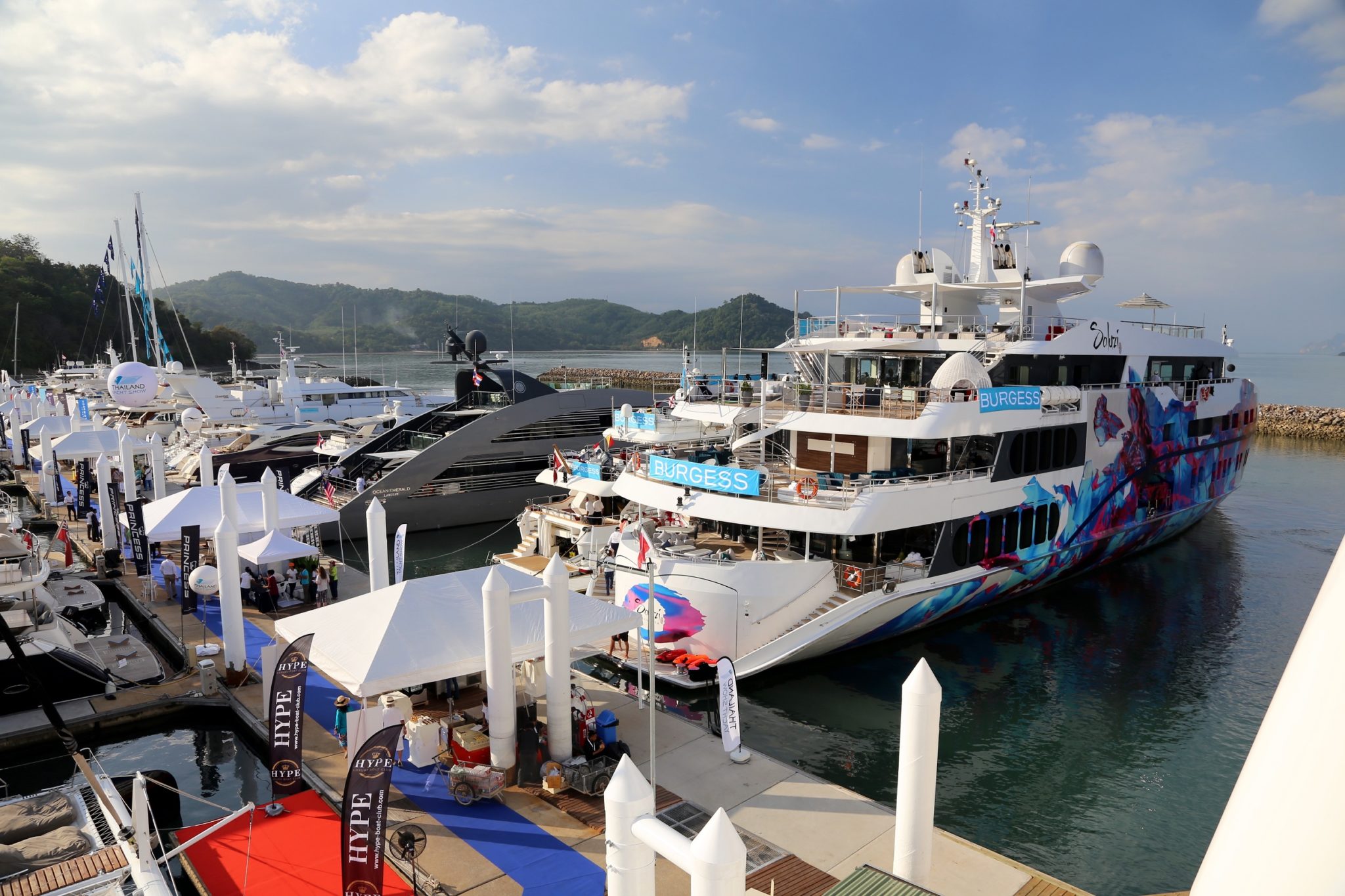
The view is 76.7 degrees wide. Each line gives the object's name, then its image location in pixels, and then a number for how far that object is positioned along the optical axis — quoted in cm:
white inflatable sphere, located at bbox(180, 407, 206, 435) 4378
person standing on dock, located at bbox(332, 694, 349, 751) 1377
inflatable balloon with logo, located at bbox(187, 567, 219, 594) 1944
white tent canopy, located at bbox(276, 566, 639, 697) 1234
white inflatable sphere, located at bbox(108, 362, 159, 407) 4631
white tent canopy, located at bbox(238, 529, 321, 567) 2030
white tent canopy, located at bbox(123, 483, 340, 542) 2186
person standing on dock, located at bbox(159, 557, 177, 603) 2248
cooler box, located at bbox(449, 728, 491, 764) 1280
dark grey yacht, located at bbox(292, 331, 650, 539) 3194
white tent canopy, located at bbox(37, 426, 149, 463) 3444
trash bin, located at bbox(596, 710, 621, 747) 1323
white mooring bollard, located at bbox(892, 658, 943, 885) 916
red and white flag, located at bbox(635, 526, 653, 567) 1858
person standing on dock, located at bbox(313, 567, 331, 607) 2208
